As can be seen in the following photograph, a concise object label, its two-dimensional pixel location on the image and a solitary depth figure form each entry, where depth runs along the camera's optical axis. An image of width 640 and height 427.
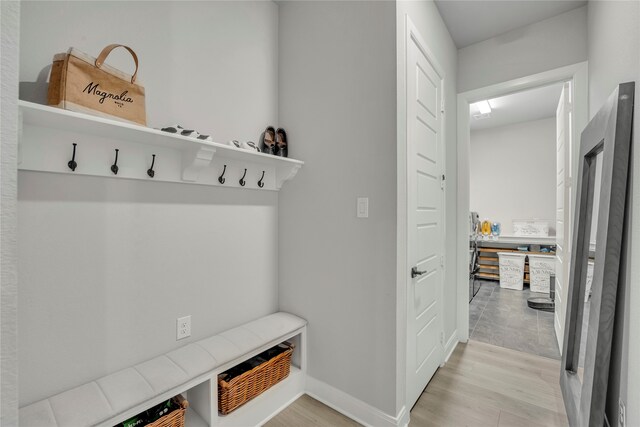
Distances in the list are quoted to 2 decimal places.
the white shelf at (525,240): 4.48
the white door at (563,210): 2.33
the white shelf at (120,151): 1.09
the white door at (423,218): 1.75
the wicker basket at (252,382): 1.52
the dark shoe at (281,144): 2.04
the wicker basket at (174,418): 1.26
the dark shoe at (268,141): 1.98
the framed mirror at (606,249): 1.02
